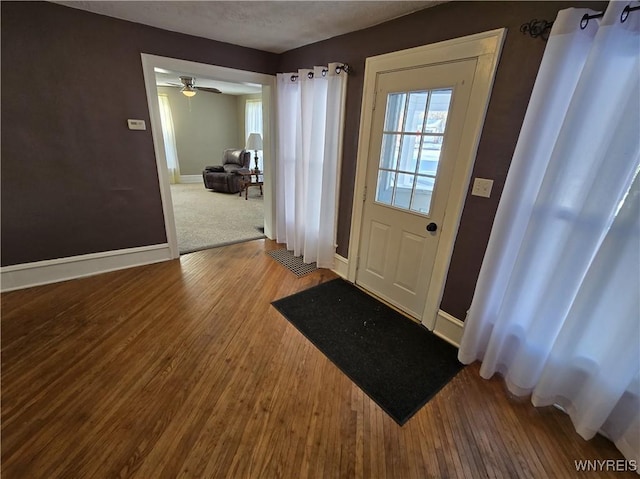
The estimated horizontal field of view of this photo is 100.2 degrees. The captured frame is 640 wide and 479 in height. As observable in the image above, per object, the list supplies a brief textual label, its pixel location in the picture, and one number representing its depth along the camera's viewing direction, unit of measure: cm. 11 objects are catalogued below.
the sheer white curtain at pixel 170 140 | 668
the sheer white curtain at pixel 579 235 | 117
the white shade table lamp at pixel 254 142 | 594
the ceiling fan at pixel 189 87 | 434
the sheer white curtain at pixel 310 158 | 262
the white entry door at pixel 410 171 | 184
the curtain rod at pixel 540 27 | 121
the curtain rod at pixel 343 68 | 242
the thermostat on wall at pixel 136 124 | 260
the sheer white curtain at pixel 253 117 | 730
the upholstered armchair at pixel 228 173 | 632
